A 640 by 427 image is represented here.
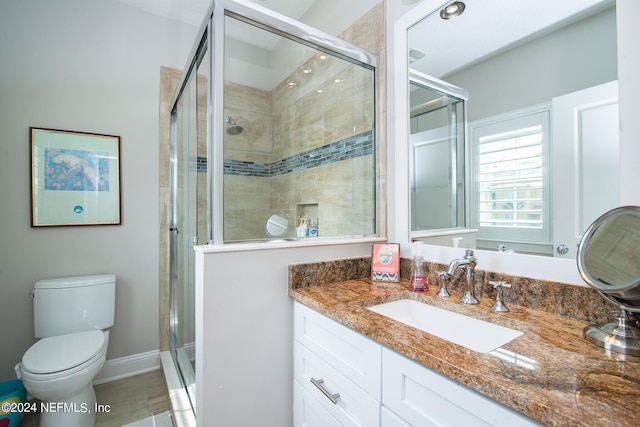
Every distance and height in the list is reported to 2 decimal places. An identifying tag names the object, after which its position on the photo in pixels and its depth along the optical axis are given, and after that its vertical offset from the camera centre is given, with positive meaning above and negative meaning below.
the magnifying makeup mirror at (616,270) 0.65 -0.14
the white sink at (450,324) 0.88 -0.38
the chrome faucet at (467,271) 1.03 -0.20
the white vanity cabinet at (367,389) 0.59 -0.45
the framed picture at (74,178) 1.88 +0.25
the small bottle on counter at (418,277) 1.18 -0.26
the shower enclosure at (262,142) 1.21 +0.43
